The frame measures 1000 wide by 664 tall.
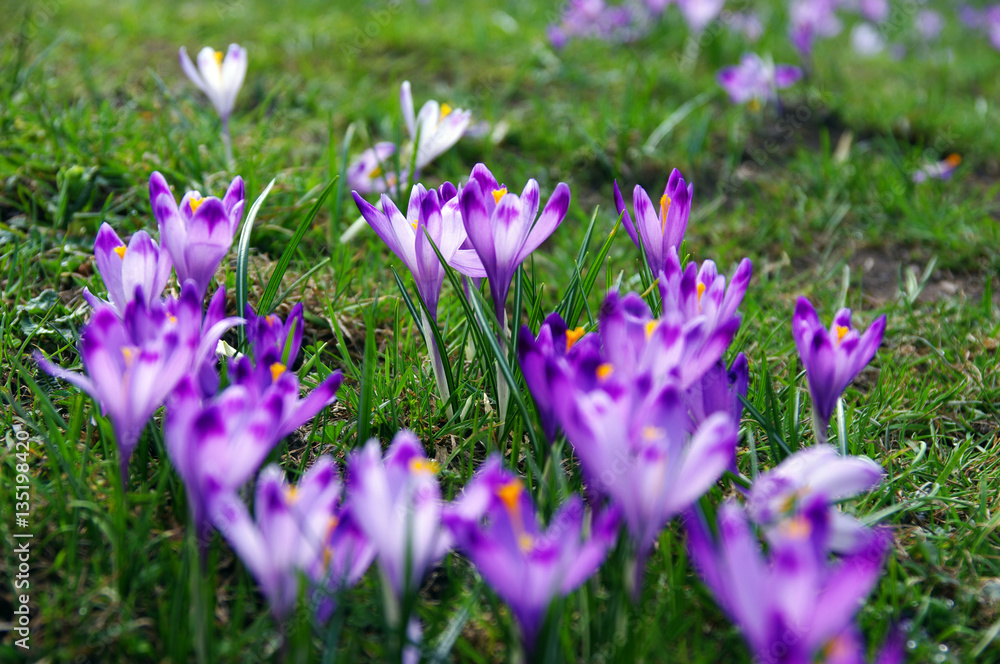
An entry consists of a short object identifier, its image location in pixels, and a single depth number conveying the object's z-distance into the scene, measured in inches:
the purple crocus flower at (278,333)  36.0
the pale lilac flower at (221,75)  41.8
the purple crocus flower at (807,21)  66.4
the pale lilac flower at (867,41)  84.5
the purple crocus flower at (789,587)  33.0
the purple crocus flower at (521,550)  33.2
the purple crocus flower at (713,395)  35.8
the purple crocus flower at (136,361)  34.5
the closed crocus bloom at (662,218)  37.1
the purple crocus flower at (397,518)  33.5
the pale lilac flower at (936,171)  50.1
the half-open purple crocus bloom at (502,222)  35.9
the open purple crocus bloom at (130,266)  36.3
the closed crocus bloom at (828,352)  35.9
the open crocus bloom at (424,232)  36.6
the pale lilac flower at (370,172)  43.9
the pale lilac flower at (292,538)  33.5
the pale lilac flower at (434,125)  41.5
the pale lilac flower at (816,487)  34.0
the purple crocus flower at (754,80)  56.1
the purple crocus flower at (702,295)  35.6
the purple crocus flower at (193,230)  36.3
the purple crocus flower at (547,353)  34.8
